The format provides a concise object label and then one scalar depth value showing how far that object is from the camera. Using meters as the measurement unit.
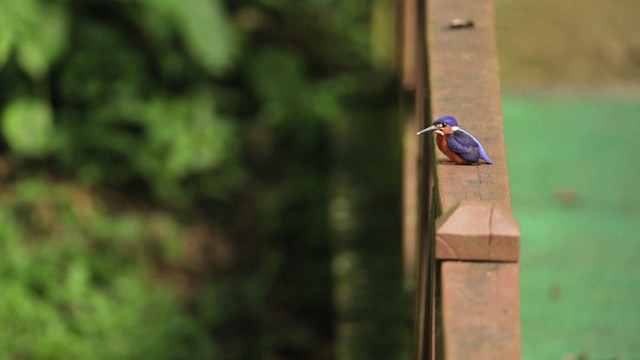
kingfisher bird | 15.98
